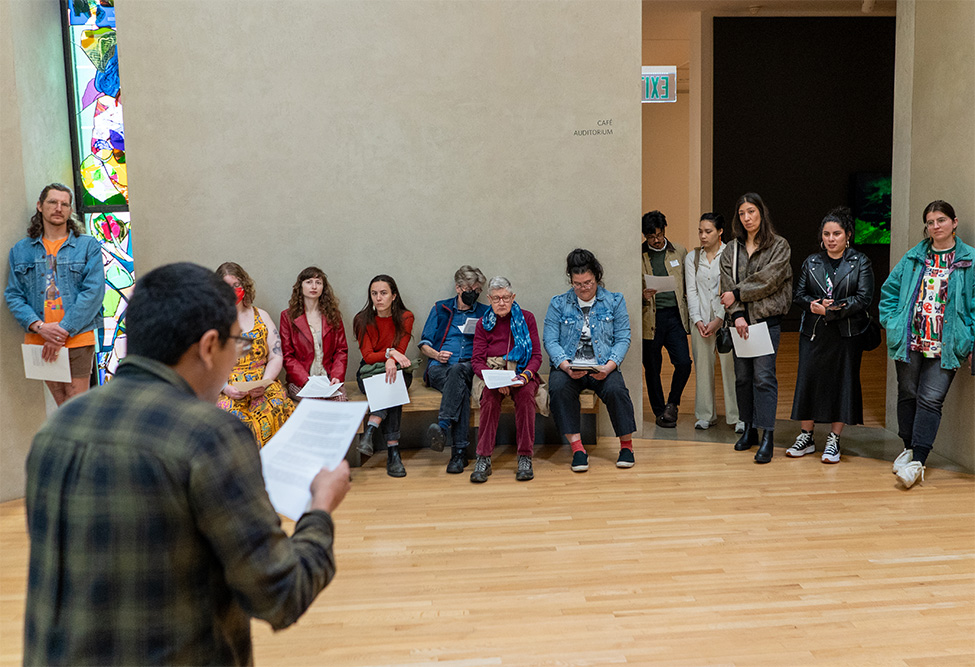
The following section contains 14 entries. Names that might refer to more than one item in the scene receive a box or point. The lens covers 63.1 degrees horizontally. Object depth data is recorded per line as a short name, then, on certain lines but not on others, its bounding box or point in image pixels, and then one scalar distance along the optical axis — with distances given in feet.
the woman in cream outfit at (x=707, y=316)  18.34
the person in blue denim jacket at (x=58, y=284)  14.94
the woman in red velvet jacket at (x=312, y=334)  16.74
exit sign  21.93
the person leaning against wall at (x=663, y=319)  19.26
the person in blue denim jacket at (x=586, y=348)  16.43
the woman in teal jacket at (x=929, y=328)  14.39
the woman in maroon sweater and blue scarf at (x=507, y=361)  15.94
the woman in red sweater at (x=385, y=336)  16.63
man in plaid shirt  3.81
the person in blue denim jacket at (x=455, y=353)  16.30
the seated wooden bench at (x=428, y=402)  16.65
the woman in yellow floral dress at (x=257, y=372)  15.74
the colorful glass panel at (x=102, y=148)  18.49
